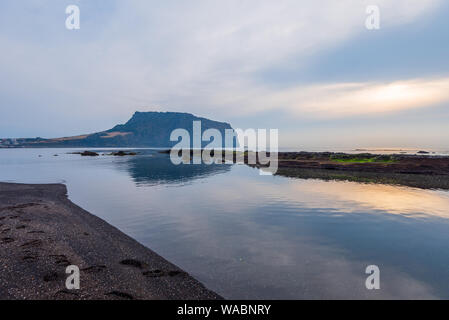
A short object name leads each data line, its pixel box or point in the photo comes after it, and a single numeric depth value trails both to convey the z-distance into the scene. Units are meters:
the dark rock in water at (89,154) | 146.31
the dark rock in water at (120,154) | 152.20
